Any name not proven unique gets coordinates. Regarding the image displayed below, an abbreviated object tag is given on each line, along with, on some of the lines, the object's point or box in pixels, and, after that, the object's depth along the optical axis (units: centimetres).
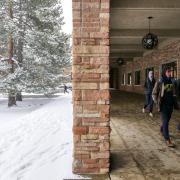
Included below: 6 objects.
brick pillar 296
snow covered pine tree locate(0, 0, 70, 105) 1067
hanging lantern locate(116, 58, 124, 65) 1676
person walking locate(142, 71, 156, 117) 677
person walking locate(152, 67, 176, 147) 404
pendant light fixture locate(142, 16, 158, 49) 805
